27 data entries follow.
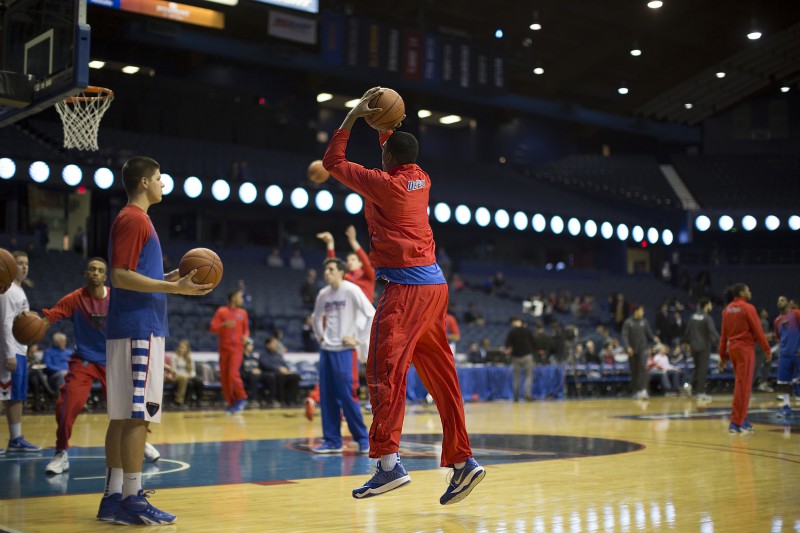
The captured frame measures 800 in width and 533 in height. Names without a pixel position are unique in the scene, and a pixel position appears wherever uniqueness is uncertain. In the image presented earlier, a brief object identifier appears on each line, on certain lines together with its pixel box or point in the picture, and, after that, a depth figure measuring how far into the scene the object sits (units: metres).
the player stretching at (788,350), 13.84
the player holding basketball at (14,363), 8.24
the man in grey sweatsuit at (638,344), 19.81
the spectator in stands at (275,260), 27.33
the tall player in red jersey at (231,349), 15.17
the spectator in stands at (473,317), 25.38
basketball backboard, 7.89
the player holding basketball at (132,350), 4.98
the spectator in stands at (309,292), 21.92
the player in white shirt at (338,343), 8.73
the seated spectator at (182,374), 16.25
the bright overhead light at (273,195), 25.08
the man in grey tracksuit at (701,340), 19.19
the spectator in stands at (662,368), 22.25
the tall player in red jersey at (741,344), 10.66
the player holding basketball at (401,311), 5.07
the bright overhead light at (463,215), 28.47
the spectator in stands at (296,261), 27.70
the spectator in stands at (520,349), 19.34
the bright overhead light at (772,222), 34.78
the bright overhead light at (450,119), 35.12
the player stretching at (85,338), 7.34
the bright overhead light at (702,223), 35.06
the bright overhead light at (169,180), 22.79
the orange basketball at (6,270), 6.45
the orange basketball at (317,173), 9.03
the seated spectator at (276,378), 17.28
